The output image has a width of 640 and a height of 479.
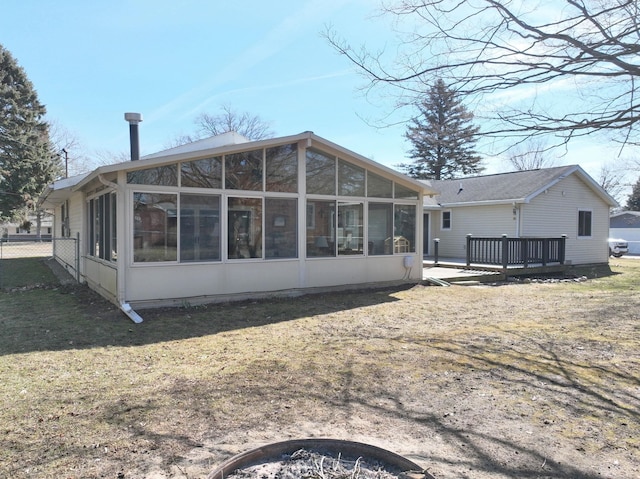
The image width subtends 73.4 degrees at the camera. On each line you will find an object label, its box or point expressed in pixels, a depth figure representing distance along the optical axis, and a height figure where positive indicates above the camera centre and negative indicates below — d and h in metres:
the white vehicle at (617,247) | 24.88 -0.71
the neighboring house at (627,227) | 32.25 +0.63
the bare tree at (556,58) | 4.55 +2.02
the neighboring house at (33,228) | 55.78 +0.91
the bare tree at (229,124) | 37.50 +9.79
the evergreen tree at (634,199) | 45.63 +3.94
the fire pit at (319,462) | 2.49 -1.41
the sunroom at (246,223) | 7.64 +0.24
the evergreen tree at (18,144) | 31.48 +6.74
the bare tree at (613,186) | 37.93 +4.69
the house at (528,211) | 16.64 +0.98
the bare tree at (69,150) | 39.84 +8.26
